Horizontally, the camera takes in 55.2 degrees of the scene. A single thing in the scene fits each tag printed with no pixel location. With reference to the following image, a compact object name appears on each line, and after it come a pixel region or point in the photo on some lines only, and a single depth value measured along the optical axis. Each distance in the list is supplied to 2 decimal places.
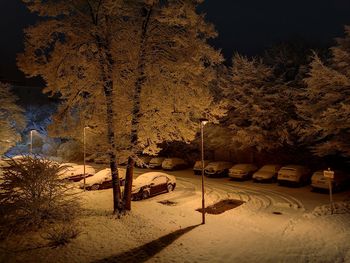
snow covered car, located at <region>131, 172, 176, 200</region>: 20.12
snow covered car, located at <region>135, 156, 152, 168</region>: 37.74
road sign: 15.69
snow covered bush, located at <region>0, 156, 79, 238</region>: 12.80
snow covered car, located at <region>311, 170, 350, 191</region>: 21.75
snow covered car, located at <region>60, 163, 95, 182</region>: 26.39
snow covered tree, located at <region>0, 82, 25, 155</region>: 38.66
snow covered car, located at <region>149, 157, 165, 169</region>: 35.91
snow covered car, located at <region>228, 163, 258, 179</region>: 27.55
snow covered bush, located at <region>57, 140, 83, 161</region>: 44.44
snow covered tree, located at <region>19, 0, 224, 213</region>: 14.36
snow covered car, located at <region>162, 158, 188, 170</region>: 34.44
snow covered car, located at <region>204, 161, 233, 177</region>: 29.55
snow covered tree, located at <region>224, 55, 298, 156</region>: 27.56
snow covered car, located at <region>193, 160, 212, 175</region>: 31.77
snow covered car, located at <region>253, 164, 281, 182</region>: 26.05
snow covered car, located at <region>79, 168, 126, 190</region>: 23.22
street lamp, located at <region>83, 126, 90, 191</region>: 16.01
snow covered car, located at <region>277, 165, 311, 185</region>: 24.05
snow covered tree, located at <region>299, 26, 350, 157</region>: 18.85
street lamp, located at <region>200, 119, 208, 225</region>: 14.59
